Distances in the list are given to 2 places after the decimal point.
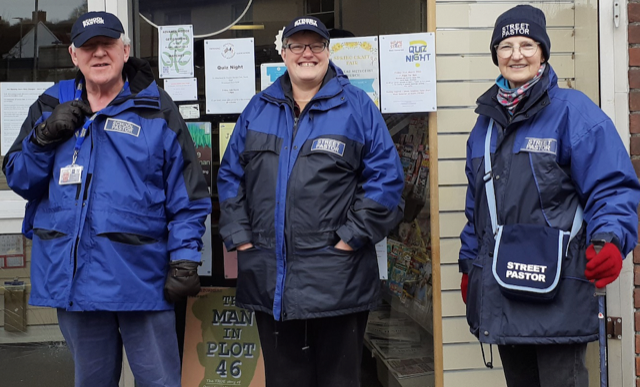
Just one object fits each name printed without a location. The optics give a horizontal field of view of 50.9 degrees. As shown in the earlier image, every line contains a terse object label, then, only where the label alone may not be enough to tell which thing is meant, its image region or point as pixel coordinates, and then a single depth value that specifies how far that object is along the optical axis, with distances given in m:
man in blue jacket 2.78
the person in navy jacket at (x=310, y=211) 2.85
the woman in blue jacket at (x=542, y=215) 2.53
